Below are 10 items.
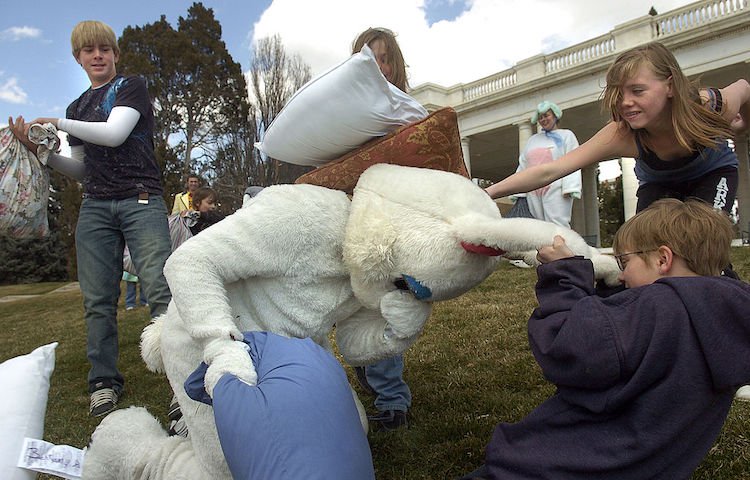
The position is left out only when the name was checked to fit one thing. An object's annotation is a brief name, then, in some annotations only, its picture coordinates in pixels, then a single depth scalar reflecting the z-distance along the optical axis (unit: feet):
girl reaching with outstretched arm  6.97
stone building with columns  49.52
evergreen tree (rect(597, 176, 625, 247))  109.81
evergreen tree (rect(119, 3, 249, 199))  83.15
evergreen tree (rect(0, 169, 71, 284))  82.82
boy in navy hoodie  4.14
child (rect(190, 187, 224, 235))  18.15
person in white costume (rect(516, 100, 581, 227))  20.93
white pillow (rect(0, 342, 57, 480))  5.23
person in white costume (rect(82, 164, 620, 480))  4.72
